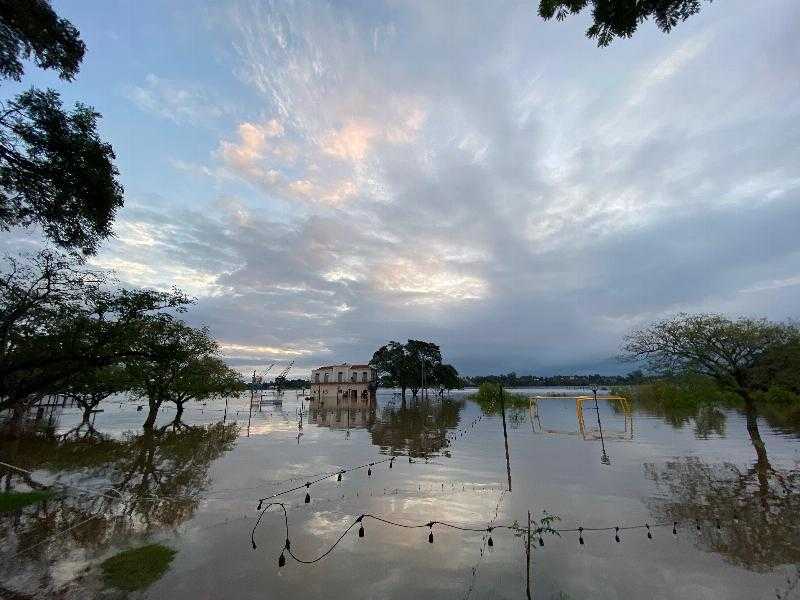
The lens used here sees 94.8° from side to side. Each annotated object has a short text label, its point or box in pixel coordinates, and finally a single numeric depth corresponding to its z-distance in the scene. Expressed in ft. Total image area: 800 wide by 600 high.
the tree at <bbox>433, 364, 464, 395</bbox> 341.21
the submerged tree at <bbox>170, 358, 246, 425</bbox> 138.15
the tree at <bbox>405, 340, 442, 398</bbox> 327.67
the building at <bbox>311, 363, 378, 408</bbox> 313.07
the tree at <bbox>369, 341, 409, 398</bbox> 322.96
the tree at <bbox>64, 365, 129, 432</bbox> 126.56
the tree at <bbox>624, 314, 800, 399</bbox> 75.77
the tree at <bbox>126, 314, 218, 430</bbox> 121.08
